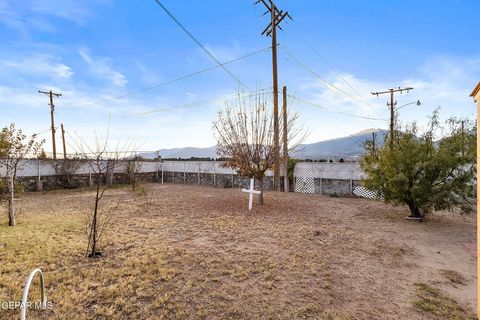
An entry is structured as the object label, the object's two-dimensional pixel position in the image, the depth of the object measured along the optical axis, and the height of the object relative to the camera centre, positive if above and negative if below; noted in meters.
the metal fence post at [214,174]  17.11 -1.25
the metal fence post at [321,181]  13.44 -1.43
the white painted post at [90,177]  16.98 -1.30
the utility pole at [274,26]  11.97 +5.85
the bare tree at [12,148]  7.21 +0.29
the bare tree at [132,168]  17.38 -0.83
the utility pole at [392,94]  21.52 +4.83
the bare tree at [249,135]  9.55 +0.70
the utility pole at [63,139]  24.27 +1.68
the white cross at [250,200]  9.20 -1.61
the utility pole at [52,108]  22.39 +4.18
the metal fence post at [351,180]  12.61 -1.34
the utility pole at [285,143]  11.64 +0.48
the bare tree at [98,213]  4.78 -1.76
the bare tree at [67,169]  16.06 -0.72
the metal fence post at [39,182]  15.18 -1.43
